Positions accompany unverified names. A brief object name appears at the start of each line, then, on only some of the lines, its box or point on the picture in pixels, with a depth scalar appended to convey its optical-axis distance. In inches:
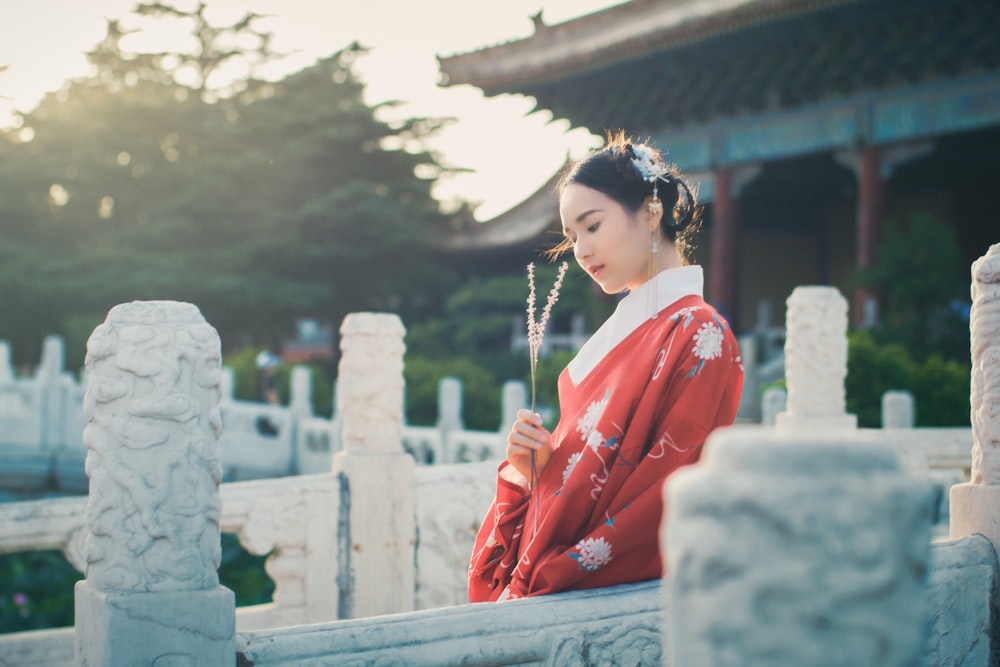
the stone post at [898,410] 237.0
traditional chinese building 367.6
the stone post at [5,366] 449.1
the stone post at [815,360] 187.3
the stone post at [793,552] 38.1
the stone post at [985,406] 102.6
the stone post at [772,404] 216.7
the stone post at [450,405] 336.5
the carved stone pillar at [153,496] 74.5
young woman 85.1
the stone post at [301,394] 389.4
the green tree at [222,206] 603.2
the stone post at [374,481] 168.4
